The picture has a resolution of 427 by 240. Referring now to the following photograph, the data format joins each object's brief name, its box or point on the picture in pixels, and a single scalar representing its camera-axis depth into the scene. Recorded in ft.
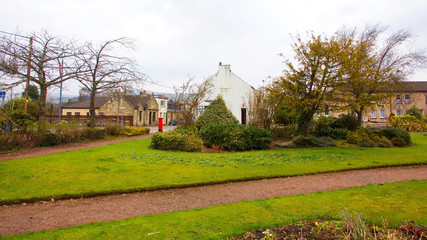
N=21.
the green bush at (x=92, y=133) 58.44
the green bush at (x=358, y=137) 52.11
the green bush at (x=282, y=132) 64.03
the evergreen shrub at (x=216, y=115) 61.67
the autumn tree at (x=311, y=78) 46.03
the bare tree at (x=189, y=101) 64.24
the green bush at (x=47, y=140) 46.99
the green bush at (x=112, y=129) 71.10
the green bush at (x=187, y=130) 53.93
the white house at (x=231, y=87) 107.45
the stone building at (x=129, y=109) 157.99
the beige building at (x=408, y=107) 148.05
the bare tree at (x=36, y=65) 46.81
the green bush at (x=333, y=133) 60.28
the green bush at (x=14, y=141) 41.52
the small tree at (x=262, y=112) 65.05
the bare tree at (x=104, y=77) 61.98
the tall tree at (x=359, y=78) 46.88
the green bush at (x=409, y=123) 91.04
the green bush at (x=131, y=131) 77.20
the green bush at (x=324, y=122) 67.82
